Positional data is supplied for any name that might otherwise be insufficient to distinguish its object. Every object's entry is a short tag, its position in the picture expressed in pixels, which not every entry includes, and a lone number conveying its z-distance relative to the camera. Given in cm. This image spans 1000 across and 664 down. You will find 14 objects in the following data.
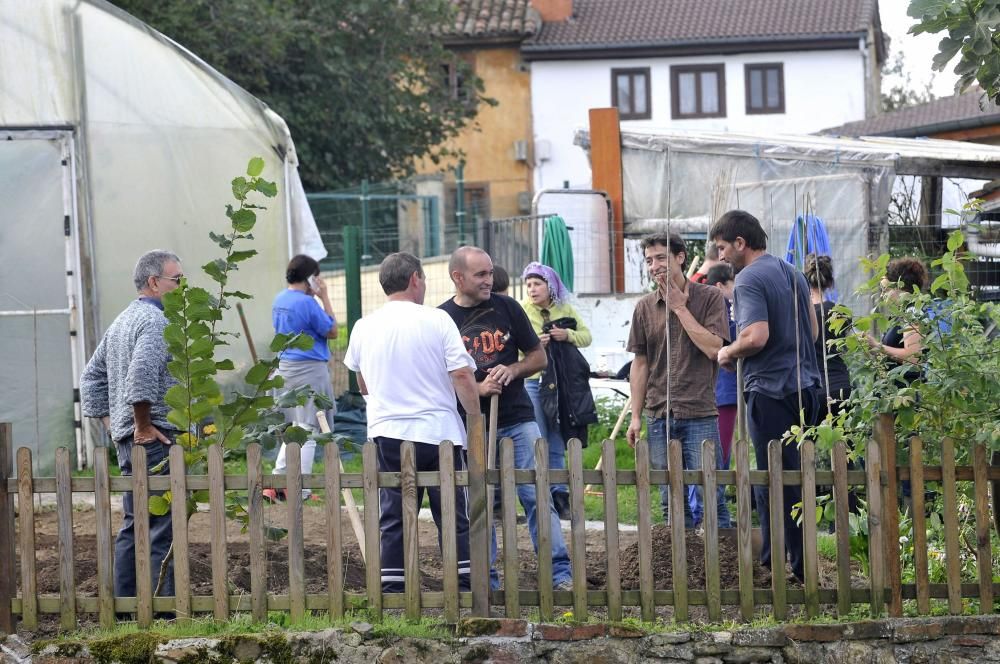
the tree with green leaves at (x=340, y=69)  4294
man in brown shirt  1462
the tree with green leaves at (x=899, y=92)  9762
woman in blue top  1959
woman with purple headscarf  1772
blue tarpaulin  1770
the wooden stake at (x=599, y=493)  1882
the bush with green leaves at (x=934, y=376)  1116
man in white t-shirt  1222
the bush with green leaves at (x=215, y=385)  1132
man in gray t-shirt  1320
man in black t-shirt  1352
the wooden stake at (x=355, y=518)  1284
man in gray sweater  1231
